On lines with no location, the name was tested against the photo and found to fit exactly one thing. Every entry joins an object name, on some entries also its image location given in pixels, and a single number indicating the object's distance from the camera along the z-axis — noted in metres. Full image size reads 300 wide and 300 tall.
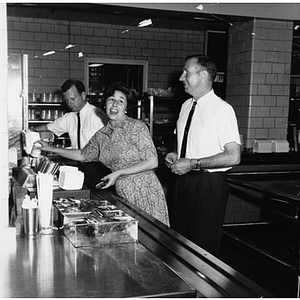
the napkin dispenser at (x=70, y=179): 2.08
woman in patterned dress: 2.68
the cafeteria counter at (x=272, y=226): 2.82
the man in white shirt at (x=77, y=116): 4.50
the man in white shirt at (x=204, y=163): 2.95
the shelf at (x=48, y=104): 6.55
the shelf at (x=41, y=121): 6.58
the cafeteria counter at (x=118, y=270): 1.20
